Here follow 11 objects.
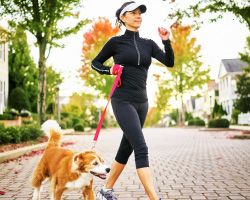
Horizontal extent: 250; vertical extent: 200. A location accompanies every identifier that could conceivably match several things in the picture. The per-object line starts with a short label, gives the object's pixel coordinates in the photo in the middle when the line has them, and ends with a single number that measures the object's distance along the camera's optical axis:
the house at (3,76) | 27.90
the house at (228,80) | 56.56
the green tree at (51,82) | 38.91
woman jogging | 4.43
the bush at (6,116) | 24.75
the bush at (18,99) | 30.94
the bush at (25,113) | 29.98
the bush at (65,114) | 44.56
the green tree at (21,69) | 35.00
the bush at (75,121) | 42.19
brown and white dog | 4.15
